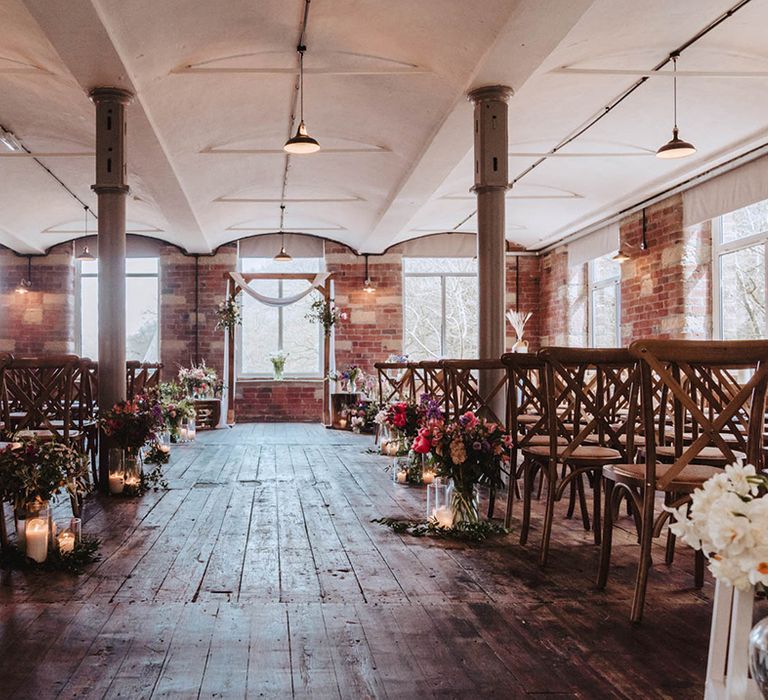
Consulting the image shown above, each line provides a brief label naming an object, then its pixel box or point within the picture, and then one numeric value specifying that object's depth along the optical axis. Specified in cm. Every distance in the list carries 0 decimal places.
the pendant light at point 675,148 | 615
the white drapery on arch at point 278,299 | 1292
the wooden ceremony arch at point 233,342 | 1286
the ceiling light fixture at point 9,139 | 710
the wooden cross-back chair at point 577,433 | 337
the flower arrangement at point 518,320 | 1377
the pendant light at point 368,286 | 1402
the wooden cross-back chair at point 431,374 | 593
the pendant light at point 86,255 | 1148
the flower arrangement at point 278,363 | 1387
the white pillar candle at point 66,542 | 338
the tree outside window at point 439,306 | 1438
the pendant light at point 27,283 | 1341
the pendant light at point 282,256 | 1191
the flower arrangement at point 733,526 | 119
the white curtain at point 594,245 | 1131
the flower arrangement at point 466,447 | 374
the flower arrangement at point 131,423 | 532
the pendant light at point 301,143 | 589
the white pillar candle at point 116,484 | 534
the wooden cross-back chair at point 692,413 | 250
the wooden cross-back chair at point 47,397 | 444
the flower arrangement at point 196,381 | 1069
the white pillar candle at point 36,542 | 330
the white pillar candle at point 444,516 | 400
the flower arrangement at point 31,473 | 326
